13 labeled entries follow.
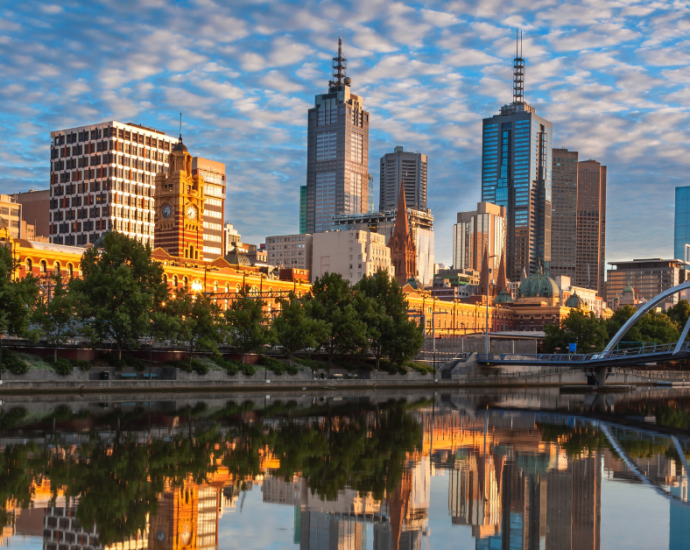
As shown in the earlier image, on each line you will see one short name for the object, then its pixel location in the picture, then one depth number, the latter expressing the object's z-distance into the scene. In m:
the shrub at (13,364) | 72.44
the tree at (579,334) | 163.12
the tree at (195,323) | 88.50
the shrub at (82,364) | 79.75
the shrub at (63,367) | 77.06
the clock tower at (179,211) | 176.25
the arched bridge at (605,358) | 104.56
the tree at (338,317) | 108.81
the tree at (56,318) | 79.94
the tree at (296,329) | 101.00
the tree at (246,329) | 96.31
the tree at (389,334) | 113.44
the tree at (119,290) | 84.81
